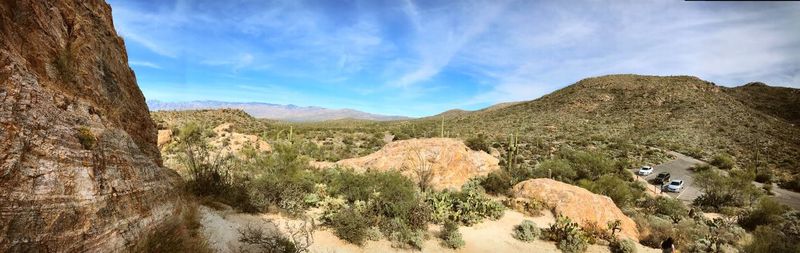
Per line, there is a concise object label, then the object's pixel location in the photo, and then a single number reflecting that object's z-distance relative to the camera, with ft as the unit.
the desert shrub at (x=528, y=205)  43.00
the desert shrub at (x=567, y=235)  34.86
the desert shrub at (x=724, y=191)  72.56
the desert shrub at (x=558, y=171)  72.74
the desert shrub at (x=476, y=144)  85.97
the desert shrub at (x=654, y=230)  38.71
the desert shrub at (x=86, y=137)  14.33
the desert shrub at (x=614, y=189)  58.62
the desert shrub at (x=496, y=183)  51.50
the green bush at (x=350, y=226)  31.63
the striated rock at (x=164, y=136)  63.36
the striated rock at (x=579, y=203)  40.60
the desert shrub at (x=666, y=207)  54.55
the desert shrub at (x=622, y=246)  34.94
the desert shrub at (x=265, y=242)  24.44
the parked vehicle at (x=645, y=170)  108.06
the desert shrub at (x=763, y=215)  52.42
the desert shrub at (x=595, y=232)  37.35
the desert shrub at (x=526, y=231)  36.65
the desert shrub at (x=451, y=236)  33.42
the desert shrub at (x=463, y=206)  39.37
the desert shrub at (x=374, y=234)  32.81
